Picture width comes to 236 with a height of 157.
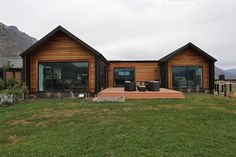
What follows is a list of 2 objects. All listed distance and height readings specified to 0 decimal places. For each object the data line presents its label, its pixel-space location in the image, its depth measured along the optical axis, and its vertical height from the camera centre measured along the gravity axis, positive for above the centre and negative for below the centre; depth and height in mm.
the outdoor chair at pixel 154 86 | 13875 -343
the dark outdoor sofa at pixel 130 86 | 14180 -343
